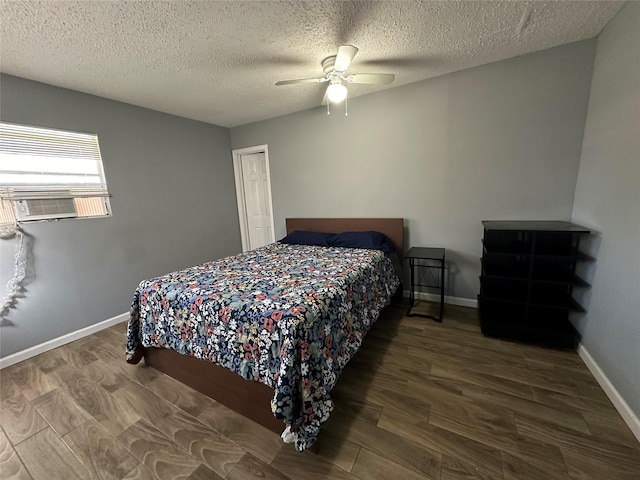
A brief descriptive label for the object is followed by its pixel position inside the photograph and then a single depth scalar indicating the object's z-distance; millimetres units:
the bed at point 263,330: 1280
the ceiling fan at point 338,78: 1942
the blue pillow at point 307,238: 3166
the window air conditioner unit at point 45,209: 2207
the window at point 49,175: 2141
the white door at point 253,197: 4047
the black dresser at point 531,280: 1971
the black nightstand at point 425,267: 2502
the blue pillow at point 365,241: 2797
